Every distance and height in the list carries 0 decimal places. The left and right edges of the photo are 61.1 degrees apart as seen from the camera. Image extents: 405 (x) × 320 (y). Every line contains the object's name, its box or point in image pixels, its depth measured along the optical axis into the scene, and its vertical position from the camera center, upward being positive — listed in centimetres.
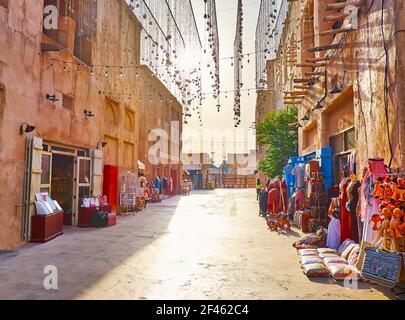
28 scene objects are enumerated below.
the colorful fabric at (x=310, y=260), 589 -139
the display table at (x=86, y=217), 1148 -122
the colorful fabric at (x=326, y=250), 672 -139
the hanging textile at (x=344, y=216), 721 -77
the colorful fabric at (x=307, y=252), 653 -141
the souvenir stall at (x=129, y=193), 1591 -58
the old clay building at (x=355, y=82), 577 +227
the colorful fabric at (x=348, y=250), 641 -134
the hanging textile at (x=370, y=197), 570 -30
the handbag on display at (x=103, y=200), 1236 -72
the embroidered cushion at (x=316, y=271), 550 -146
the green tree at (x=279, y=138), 1778 +219
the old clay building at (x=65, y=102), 804 +248
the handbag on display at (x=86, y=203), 1164 -76
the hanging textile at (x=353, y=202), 705 -45
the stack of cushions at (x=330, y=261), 544 -141
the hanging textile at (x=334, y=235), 746 -121
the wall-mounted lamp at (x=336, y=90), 877 +230
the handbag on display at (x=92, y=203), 1175 -77
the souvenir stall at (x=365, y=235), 473 -96
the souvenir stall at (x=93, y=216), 1148 -118
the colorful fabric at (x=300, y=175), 1182 +17
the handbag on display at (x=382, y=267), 451 -119
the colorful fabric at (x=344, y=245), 682 -131
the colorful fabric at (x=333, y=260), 585 -139
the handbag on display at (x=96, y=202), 1195 -75
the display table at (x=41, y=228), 855 -121
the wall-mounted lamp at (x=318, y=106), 1059 +231
